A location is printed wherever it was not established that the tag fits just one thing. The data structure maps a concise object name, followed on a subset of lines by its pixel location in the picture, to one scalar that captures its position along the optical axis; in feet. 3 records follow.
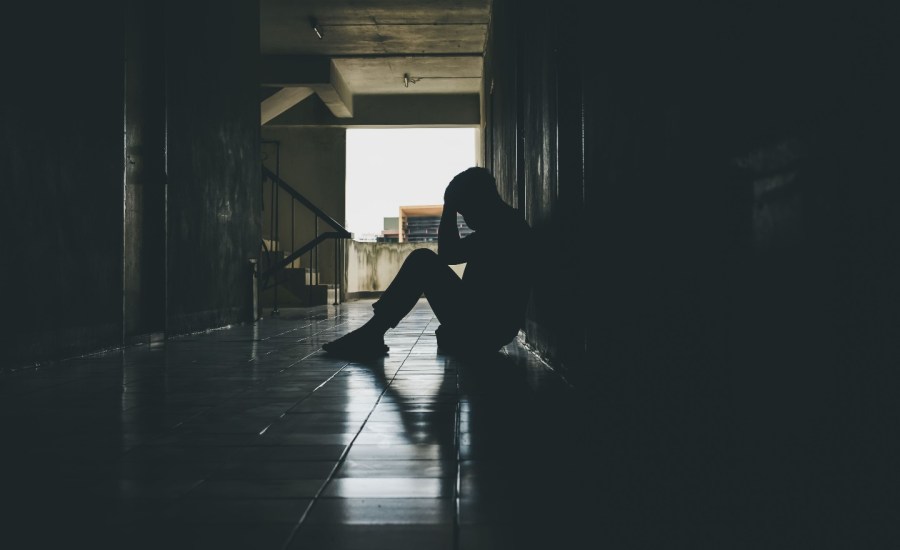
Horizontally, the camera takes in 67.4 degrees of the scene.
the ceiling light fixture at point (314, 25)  34.78
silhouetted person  12.64
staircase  37.58
